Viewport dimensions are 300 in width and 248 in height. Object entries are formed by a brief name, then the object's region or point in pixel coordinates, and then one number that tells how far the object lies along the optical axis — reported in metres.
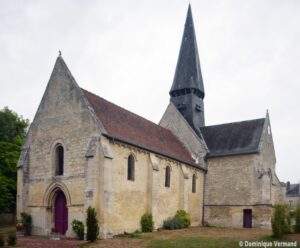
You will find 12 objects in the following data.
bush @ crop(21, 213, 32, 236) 25.81
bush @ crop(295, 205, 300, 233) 21.61
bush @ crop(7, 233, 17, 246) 19.48
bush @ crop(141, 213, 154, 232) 26.42
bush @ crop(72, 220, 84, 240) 22.97
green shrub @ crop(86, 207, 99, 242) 20.36
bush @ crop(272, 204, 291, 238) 19.48
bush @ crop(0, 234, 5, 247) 19.05
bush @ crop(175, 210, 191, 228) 30.33
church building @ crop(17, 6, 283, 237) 24.08
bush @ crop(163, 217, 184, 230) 28.65
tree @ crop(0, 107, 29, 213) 35.11
